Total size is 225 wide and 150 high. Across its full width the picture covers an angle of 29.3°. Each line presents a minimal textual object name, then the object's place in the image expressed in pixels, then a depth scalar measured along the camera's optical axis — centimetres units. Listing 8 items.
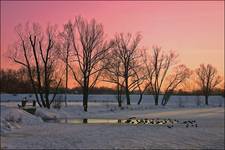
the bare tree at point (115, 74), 6751
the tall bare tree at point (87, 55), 5631
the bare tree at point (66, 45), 5668
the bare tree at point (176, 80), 8644
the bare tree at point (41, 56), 5197
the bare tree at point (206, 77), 11706
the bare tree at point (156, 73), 8138
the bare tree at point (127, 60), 7000
